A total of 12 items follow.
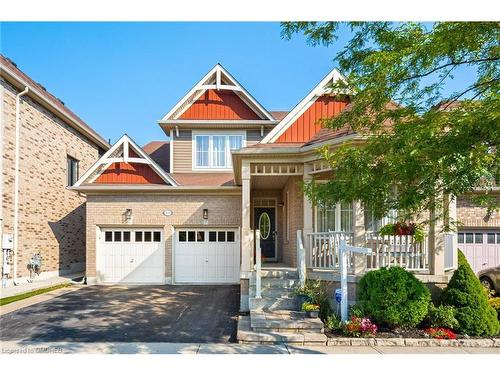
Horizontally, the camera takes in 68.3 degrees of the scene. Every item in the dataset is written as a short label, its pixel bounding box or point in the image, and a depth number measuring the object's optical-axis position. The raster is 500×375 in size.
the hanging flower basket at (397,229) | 7.73
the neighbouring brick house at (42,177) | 12.70
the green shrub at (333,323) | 7.12
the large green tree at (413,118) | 4.14
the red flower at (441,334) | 6.71
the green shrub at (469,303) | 6.96
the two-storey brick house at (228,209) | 8.85
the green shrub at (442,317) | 7.02
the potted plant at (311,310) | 7.51
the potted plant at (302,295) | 8.01
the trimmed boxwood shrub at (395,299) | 6.95
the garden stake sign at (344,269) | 7.32
